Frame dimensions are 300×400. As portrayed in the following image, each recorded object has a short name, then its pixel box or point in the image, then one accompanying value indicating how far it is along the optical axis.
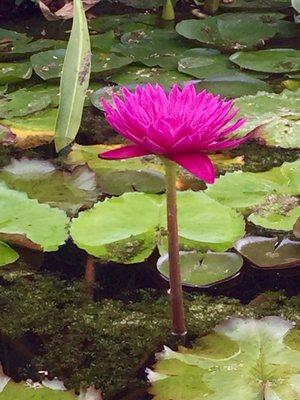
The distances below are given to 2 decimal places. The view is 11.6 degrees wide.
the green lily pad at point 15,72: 2.07
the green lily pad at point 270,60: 2.08
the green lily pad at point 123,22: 2.66
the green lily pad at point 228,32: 2.36
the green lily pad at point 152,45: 2.26
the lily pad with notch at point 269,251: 1.40
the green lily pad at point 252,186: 1.52
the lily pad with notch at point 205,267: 1.38
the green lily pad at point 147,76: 2.05
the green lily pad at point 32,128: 1.76
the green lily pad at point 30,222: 1.44
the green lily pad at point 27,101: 1.84
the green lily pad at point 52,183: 1.55
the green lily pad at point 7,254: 1.44
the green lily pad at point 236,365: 1.22
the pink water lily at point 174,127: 1.20
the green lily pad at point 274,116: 1.71
